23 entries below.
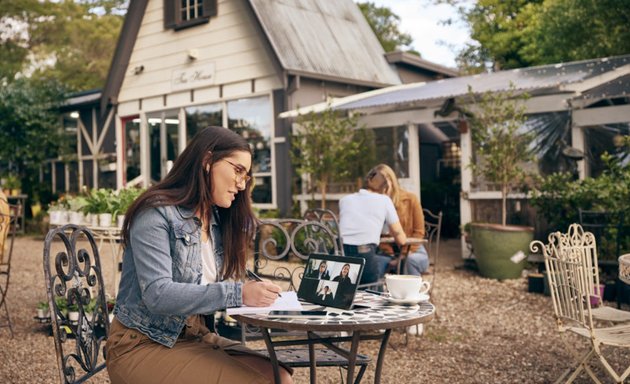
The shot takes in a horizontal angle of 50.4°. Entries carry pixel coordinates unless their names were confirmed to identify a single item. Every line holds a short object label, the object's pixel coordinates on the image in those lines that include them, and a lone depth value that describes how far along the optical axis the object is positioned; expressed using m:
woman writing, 2.31
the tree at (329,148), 11.12
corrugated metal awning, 9.41
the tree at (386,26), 30.05
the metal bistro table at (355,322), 2.30
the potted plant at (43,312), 6.16
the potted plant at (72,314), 5.91
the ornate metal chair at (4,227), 5.53
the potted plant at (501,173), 8.88
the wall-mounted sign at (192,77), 13.80
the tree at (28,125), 16.88
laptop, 2.43
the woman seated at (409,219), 6.34
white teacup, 2.68
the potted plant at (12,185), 17.08
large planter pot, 8.88
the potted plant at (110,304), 5.89
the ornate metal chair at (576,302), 3.62
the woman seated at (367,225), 5.67
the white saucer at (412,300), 2.65
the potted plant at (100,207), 6.06
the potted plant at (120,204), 6.04
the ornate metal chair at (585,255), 3.90
